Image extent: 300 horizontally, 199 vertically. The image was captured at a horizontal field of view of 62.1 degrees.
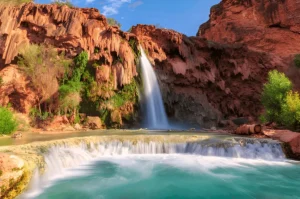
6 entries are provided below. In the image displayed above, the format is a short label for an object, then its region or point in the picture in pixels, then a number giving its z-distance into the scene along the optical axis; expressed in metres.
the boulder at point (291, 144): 11.70
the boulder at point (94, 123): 21.18
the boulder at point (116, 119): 22.69
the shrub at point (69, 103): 21.12
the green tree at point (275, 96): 21.58
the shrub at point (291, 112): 17.53
